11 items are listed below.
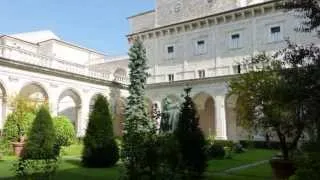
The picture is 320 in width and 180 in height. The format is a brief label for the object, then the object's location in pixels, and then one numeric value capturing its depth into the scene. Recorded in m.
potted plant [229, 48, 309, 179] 12.32
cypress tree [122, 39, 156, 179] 8.88
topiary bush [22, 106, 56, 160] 17.16
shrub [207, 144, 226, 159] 21.26
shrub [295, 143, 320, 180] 8.45
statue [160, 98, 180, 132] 18.14
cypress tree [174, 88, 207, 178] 12.51
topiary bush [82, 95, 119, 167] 16.02
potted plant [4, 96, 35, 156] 22.98
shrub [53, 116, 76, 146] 26.58
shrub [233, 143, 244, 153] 25.32
